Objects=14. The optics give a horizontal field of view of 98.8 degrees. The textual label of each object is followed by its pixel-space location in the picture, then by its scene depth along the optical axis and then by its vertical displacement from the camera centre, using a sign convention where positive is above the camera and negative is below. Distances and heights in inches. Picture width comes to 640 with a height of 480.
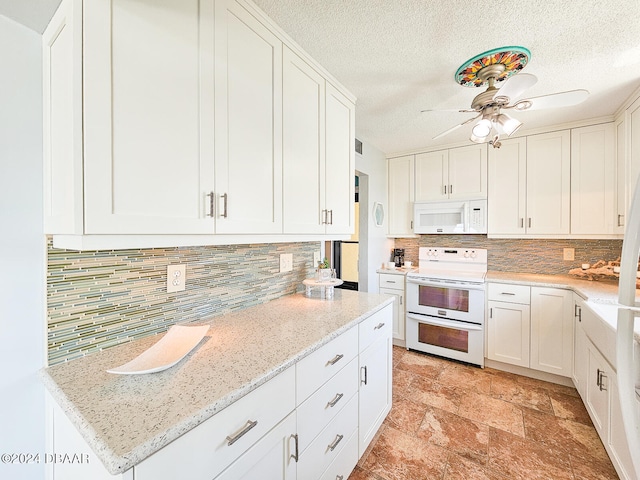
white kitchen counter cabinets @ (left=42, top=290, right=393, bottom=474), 25.2 -17.6
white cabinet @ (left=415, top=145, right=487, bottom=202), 118.8 +29.3
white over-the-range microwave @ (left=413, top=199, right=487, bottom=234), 117.9 +9.7
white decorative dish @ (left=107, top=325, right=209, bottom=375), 34.9 -16.6
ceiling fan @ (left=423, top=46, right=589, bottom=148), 58.3 +32.5
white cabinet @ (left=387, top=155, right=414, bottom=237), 135.6 +21.7
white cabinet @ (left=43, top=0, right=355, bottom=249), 30.9 +15.9
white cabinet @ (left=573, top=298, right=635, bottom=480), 56.2 -37.3
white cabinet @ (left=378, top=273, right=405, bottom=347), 126.3 -26.6
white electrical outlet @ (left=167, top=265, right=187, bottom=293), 49.3 -7.4
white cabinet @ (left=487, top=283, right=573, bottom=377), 94.5 -32.4
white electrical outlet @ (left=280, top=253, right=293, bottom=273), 73.7 -6.6
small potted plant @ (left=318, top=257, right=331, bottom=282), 75.0 -9.8
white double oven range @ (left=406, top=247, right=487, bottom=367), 108.0 -29.6
